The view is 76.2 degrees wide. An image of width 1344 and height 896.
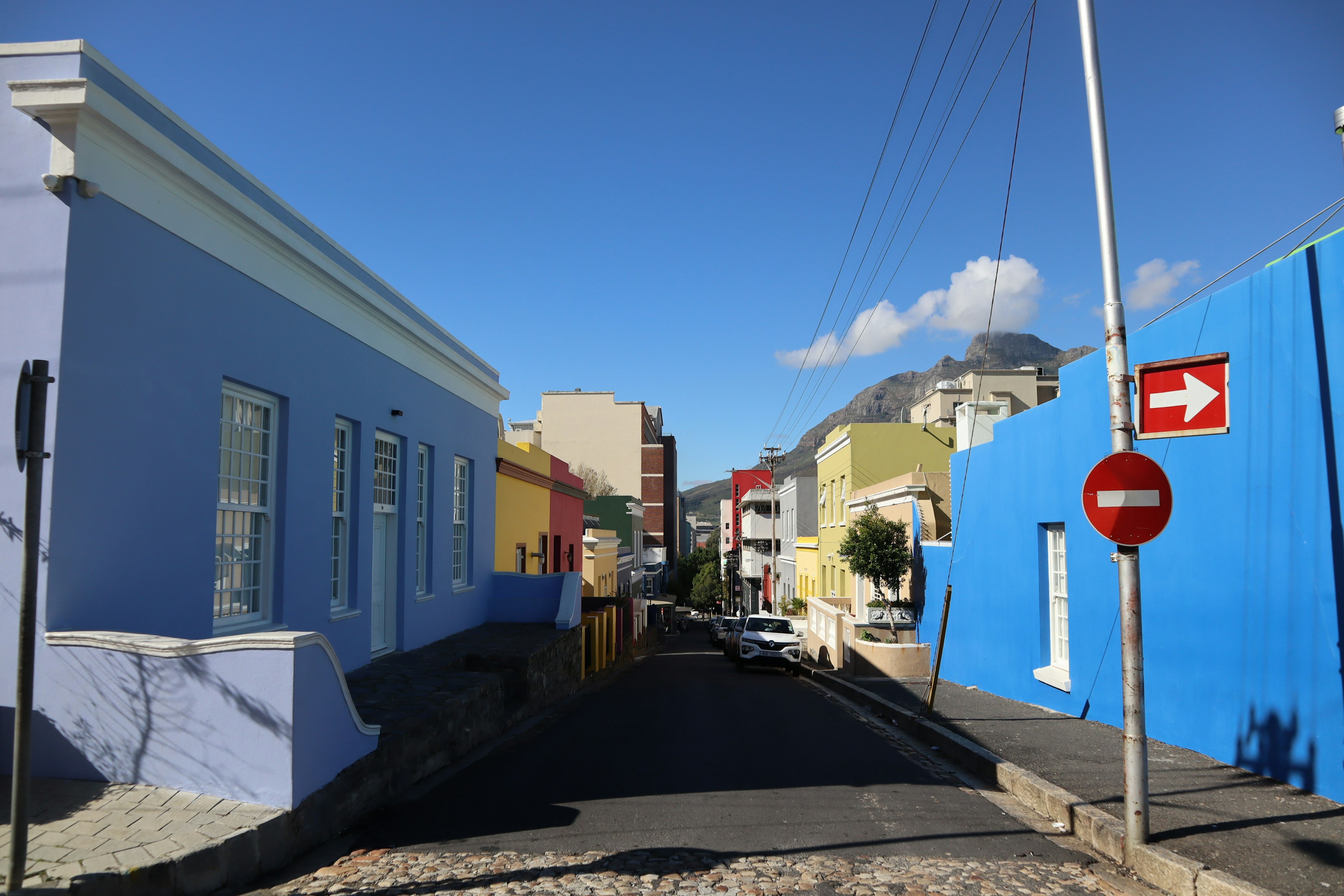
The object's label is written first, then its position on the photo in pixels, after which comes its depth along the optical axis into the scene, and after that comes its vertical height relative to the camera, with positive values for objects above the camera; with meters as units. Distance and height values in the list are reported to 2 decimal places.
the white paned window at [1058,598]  11.62 -0.97
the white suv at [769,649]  21.84 -3.11
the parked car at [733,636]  25.72 -3.43
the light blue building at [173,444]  5.41 +0.71
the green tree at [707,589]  76.69 -5.51
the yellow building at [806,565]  35.31 -1.58
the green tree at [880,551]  19.50 -0.54
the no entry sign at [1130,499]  5.45 +0.18
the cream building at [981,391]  28.55 +4.77
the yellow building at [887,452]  26.64 +2.35
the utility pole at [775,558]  45.19 -1.63
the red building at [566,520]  23.67 +0.23
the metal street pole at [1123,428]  5.37 +0.65
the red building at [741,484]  72.06 +4.35
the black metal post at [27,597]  3.92 -0.31
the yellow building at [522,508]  18.22 +0.47
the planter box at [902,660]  17.78 -2.75
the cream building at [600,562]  33.16 -1.39
